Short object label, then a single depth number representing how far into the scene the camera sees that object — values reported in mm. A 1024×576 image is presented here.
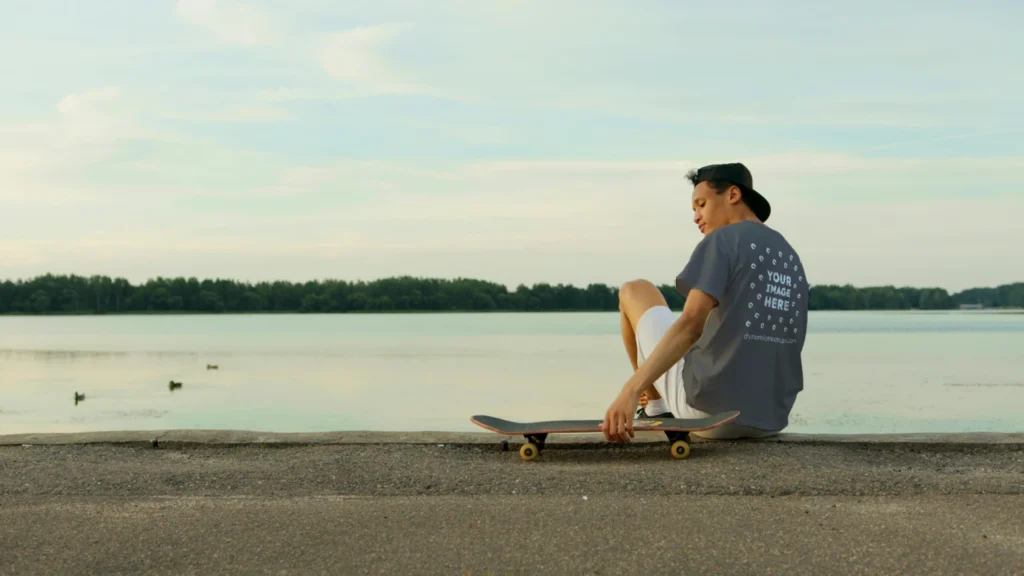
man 5004
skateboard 5160
